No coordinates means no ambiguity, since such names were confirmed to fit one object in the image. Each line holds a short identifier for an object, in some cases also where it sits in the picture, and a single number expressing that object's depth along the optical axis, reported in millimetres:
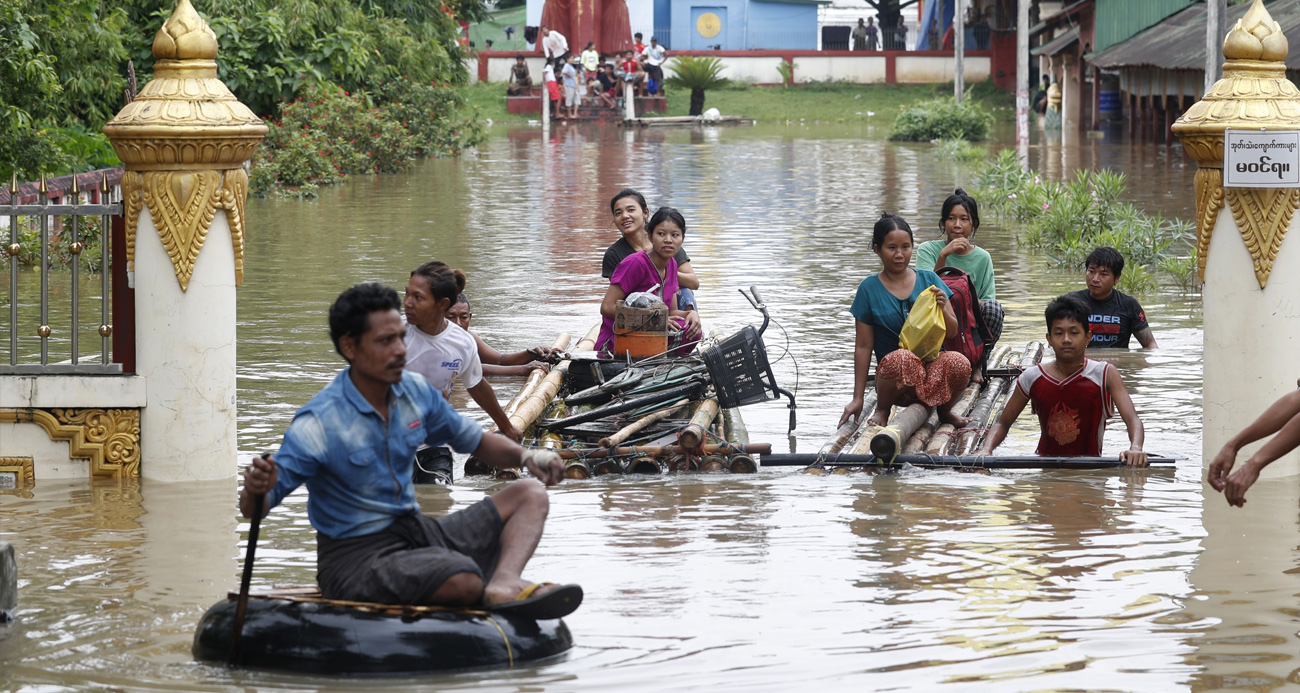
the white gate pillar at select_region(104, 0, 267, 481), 15156
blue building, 129750
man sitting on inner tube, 10125
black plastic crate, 17328
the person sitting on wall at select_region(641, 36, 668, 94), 107062
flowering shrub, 51656
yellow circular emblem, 130375
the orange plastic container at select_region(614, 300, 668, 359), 18453
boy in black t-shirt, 22266
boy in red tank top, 15844
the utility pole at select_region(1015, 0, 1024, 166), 62687
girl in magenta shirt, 18875
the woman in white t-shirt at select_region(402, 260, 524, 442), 15359
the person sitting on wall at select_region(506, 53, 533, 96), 107812
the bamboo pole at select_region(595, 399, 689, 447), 16266
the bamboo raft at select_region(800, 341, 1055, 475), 16031
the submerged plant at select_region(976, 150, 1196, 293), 32000
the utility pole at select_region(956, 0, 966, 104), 87687
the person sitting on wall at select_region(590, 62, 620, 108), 104375
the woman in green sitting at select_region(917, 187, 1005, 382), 19937
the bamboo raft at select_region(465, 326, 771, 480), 16125
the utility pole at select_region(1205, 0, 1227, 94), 34937
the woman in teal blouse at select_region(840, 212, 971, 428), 17578
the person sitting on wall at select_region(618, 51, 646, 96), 104375
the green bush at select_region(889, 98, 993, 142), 79250
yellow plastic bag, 17312
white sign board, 15430
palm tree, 103962
